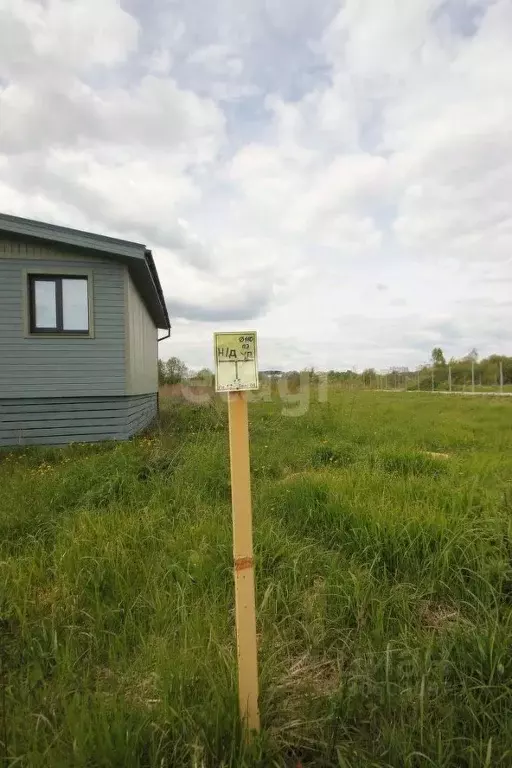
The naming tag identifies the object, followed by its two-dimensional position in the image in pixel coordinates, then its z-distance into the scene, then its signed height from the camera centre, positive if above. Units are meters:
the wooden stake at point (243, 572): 1.56 -0.67
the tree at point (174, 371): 26.38 +1.09
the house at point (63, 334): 8.04 +1.06
